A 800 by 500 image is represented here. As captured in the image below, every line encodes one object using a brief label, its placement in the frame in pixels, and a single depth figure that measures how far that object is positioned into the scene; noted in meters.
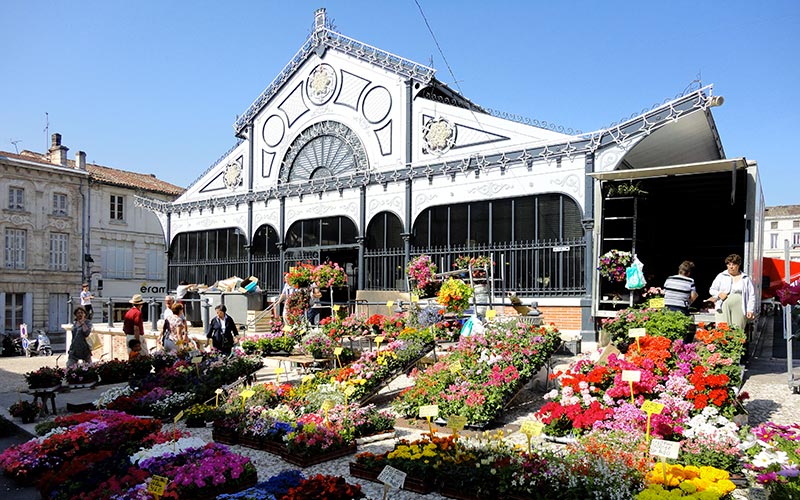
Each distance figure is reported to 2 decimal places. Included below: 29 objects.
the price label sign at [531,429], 5.49
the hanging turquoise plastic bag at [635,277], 11.83
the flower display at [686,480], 4.51
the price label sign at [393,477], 4.68
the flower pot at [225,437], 7.73
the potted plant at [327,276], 15.48
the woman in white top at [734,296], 9.51
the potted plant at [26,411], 9.73
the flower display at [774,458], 4.14
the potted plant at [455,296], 11.41
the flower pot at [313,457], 6.65
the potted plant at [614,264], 12.34
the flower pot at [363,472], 6.03
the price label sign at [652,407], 5.70
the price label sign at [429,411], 6.15
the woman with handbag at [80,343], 12.27
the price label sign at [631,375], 6.71
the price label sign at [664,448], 4.73
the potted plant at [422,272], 15.27
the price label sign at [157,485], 5.14
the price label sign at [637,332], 8.09
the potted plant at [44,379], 11.04
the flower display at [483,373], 7.90
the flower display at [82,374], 12.16
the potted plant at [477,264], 14.79
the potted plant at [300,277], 15.63
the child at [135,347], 13.23
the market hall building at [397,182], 14.88
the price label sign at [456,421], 5.79
